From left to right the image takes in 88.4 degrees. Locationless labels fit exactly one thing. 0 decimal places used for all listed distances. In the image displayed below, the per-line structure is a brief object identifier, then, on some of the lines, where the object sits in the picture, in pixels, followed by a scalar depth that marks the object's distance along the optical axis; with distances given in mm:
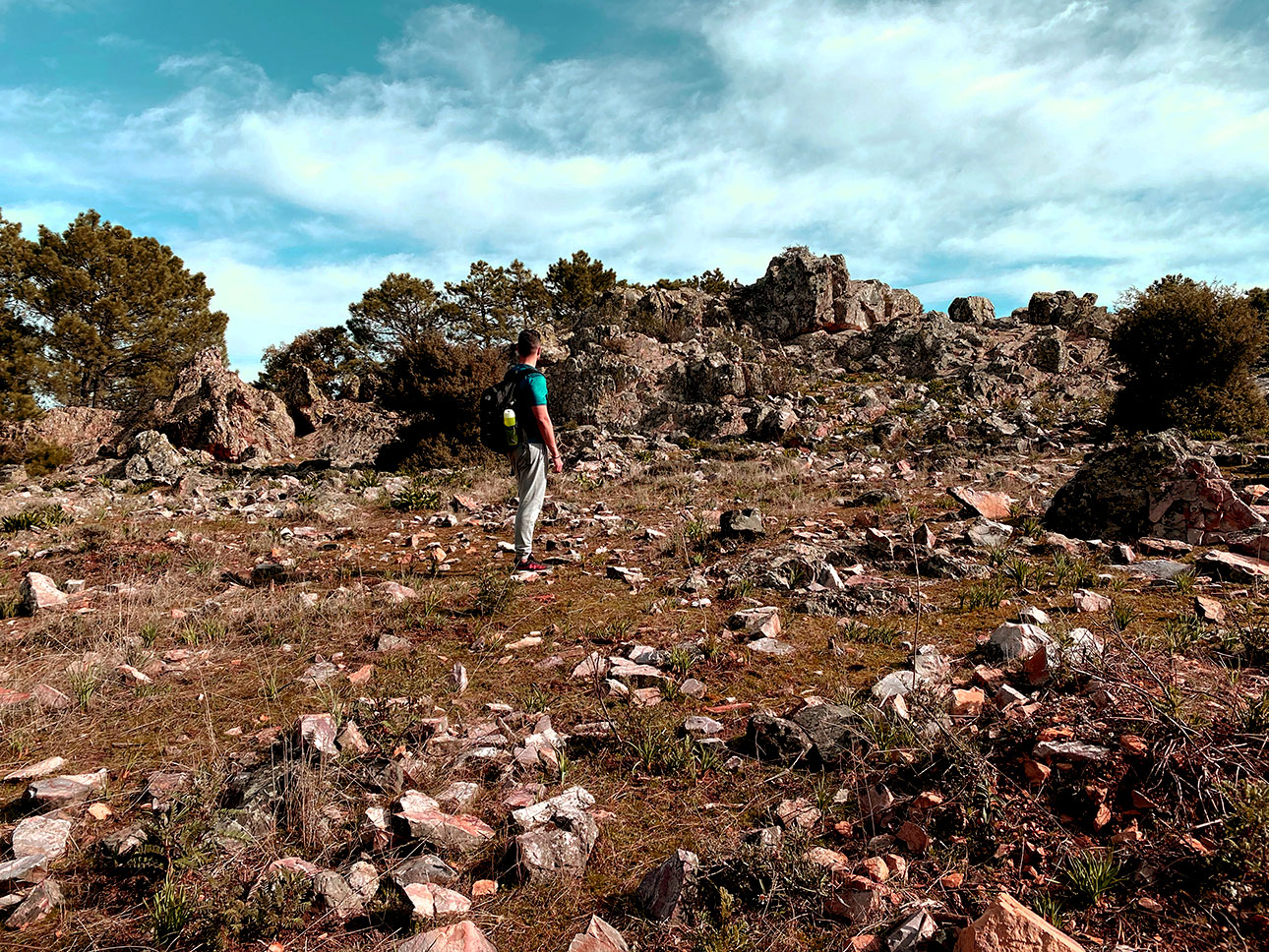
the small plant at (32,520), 8492
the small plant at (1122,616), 3869
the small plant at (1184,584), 4591
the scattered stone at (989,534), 6250
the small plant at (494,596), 5324
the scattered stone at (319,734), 2918
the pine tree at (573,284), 40344
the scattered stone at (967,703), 3011
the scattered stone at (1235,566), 4660
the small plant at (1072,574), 4941
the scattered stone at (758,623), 4426
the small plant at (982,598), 4680
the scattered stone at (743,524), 7305
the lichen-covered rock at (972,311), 28084
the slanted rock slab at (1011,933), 1696
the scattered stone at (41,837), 2422
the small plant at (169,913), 2025
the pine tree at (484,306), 35250
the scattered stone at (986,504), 7660
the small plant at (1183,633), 3438
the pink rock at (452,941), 1961
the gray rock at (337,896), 2143
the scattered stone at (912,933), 1885
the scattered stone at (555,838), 2318
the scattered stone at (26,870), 2264
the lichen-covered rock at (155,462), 14102
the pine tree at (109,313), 24312
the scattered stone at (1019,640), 3537
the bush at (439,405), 15484
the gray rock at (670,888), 2127
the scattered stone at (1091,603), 4301
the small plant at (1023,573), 5016
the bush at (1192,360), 13797
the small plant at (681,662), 3941
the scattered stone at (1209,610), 3900
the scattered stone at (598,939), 1980
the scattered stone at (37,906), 2127
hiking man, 6473
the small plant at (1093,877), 1952
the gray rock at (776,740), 2904
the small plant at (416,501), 10195
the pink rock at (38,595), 5344
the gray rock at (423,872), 2252
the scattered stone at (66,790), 2734
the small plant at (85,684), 3679
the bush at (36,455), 17484
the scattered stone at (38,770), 2959
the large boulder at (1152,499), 5918
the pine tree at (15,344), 19250
